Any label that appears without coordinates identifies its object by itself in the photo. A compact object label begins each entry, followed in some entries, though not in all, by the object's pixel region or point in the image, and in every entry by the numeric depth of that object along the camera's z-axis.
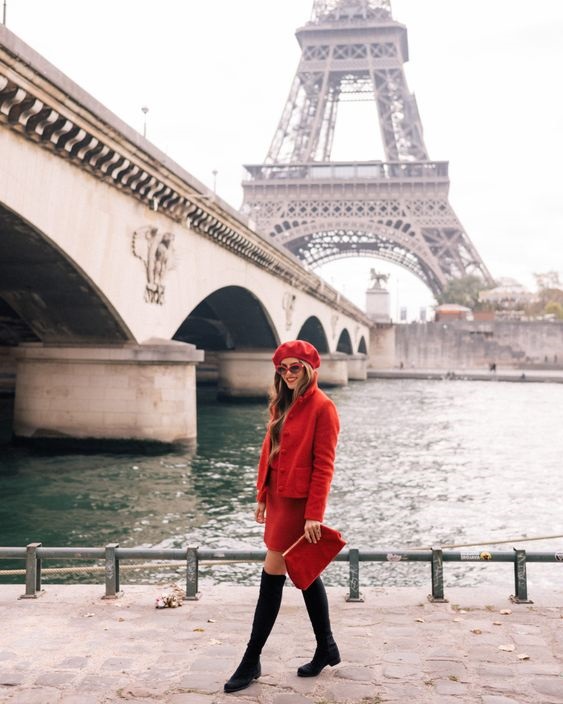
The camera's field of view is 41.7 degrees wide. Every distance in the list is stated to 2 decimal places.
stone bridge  13.06
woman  4.43
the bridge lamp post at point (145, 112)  19.20
